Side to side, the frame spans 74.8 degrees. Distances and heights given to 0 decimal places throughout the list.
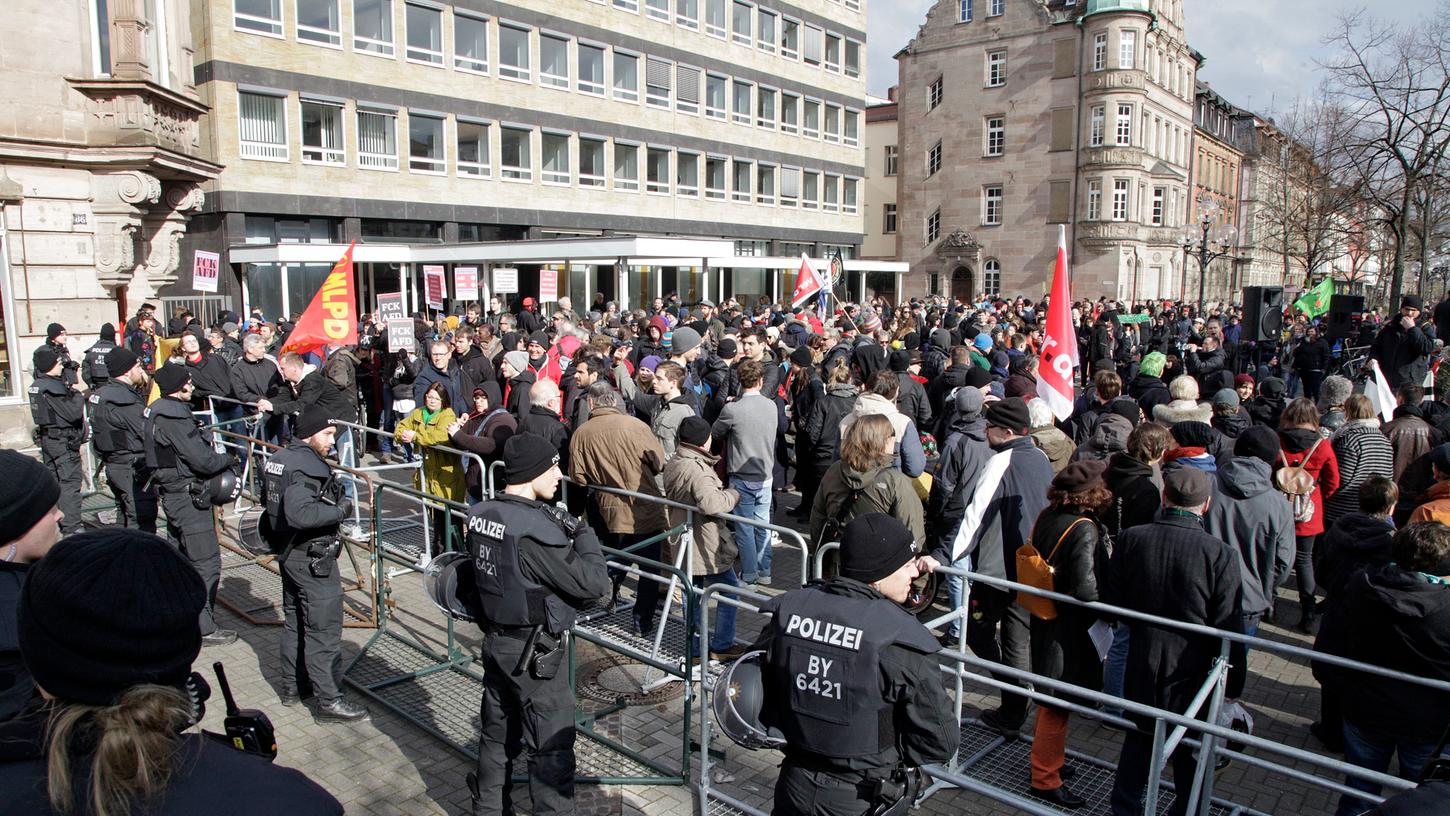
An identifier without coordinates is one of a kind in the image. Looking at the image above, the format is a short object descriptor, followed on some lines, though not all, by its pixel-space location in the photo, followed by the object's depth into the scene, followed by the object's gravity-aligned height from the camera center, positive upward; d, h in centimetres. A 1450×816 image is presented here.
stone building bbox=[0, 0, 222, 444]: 1417 +217
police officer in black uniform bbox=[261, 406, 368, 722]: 558 -148
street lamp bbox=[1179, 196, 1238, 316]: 2419 +216
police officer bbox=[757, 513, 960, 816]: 305 -125
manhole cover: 621 -254
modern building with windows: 2633 +603
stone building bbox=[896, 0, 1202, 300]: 5022 +896
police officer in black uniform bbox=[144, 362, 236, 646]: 688 -123
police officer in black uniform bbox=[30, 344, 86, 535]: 942 -125
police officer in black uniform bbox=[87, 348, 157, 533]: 773 -113
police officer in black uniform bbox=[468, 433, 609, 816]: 426 -137
